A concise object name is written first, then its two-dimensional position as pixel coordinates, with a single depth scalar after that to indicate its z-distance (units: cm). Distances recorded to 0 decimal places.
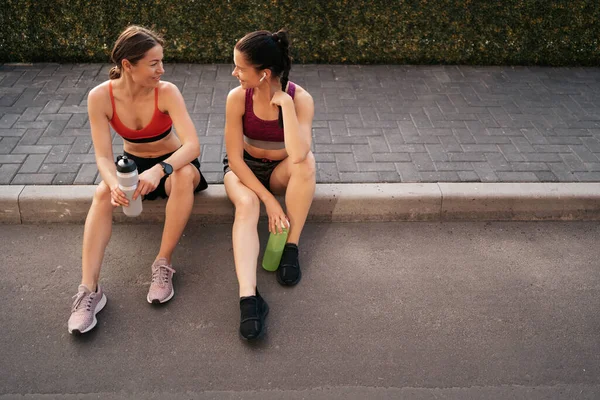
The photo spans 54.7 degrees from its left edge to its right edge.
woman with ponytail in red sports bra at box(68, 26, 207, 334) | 340
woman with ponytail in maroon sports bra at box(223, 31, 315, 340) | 342
